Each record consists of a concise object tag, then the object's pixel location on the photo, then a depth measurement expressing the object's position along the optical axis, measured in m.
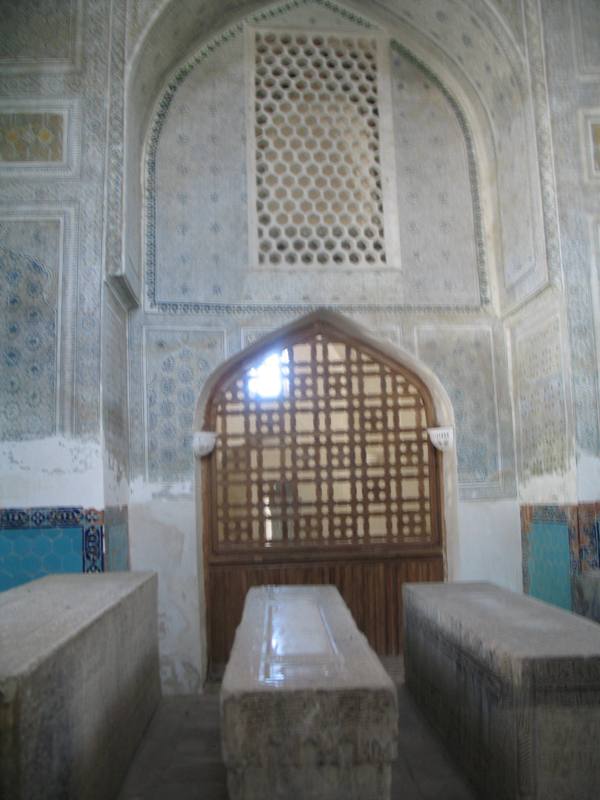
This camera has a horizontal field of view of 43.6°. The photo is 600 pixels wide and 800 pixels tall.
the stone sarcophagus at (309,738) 1.94
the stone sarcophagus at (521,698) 2.13
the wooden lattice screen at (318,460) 5.60
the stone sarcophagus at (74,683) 1.76
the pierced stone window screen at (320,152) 5.73
